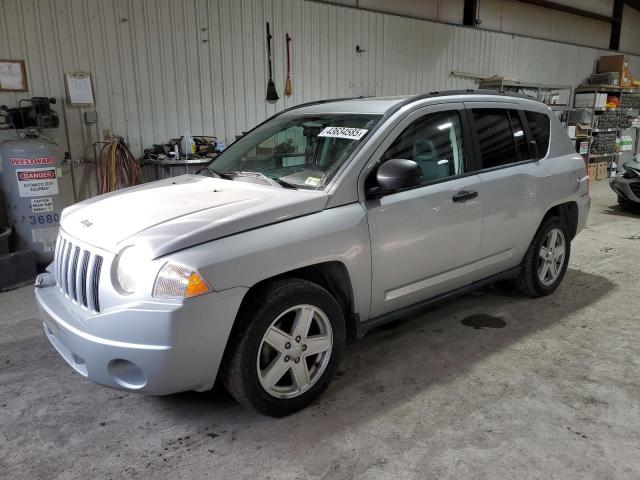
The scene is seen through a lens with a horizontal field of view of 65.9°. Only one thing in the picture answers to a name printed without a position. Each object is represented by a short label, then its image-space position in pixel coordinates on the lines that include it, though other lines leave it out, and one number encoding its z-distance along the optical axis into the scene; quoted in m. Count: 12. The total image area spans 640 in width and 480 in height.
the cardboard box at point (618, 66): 12.19
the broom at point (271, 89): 6.89
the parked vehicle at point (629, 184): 7.54
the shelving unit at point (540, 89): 9.76
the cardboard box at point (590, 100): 11.36
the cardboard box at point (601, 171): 11.84
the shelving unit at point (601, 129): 11.44
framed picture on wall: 4.93
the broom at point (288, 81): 7.02
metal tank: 4.73
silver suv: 2.07
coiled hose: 5.52
